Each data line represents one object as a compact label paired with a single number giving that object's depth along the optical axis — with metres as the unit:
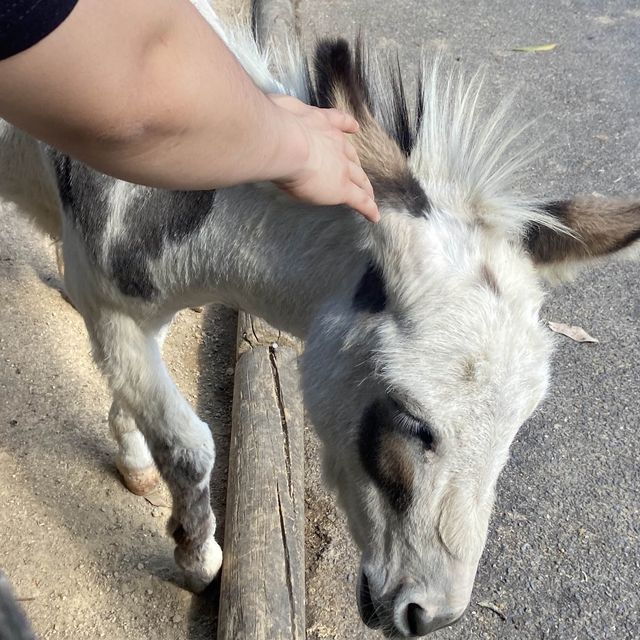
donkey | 1.52
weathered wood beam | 2.19
